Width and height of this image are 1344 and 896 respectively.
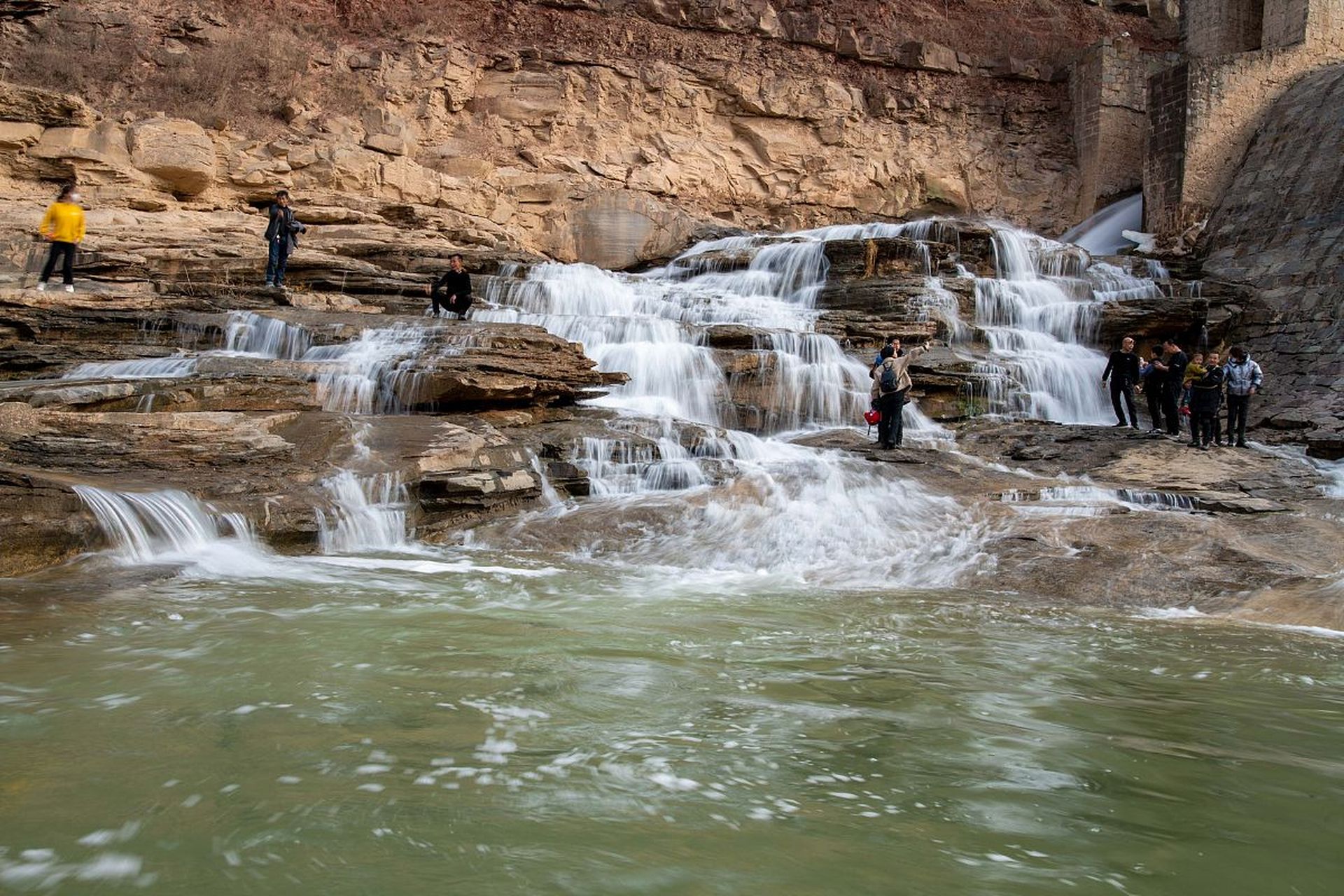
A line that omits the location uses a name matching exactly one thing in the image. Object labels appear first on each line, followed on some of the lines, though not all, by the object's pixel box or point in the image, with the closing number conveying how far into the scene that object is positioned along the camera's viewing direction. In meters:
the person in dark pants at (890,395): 11.84
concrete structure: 21.36
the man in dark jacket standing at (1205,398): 12.60
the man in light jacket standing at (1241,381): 12.73
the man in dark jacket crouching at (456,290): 14.20
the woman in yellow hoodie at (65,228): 12.73
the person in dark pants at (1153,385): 13.80
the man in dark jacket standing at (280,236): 14.46
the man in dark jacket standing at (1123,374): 13.71
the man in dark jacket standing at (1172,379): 13.50
